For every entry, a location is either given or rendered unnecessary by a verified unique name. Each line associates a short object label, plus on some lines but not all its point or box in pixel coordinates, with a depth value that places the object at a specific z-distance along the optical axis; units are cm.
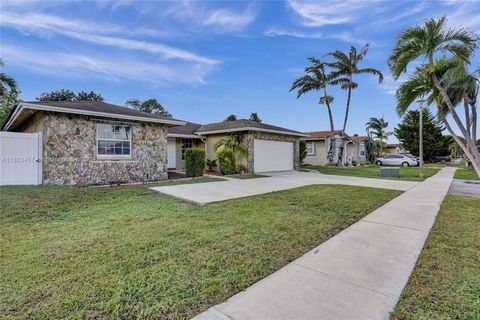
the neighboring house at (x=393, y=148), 5234
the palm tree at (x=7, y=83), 1558
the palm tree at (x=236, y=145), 1480
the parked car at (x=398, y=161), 2775
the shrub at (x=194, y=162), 1236
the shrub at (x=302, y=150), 2186
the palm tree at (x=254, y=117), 2449
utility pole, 1459
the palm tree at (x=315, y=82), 2233
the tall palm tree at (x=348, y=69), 2139
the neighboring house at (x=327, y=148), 2427
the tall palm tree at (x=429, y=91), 705
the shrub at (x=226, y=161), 1423
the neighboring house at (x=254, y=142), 1502
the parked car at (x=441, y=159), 3776
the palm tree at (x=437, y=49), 654
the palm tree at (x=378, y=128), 3772
